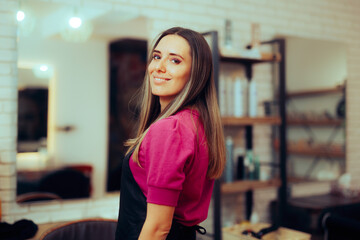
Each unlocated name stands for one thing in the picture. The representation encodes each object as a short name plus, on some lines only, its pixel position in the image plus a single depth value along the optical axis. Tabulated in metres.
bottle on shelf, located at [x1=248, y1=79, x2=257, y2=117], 3.06
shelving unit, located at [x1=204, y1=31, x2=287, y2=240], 2.71
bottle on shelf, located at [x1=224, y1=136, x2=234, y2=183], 2.92
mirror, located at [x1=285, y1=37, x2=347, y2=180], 3.66
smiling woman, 1.16
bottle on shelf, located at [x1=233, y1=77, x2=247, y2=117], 2.99
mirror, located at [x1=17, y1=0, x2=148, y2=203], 2.49
